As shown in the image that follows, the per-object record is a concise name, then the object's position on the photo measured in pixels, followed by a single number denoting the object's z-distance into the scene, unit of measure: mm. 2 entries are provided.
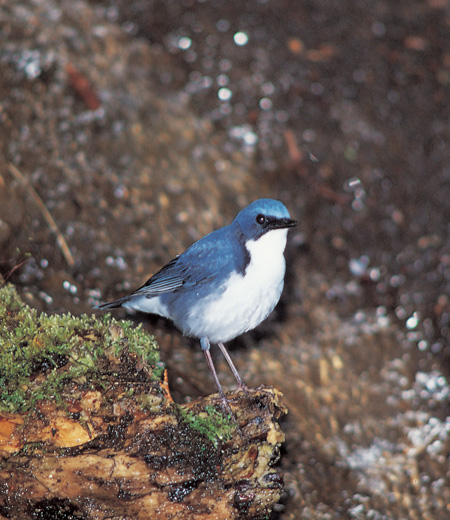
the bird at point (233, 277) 6941
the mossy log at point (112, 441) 5625
